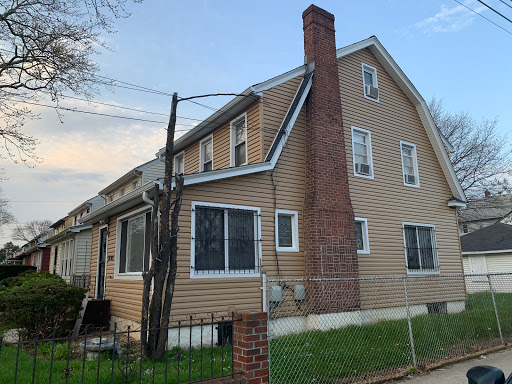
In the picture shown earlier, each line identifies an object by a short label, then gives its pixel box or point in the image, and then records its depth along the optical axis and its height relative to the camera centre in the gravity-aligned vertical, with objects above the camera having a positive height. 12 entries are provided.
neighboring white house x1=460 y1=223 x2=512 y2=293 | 23.66 +0.65
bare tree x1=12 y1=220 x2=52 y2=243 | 81.81 +9.04
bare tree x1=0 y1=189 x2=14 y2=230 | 49.19 +7.03
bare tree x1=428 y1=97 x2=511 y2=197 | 25.42 +6.77
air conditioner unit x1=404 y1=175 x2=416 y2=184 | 13.16 +2.82
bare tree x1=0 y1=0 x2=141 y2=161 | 10.55 +6.05
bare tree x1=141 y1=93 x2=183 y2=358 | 6.24 -0.08
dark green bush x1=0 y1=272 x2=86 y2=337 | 7.86 -0.71
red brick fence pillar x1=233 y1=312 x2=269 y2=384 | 4.39 -0.90
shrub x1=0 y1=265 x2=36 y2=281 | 25.53 +0.13
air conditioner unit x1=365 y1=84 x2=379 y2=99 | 12.66 +5.54
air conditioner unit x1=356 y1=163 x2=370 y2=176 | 11.68 +2.83
